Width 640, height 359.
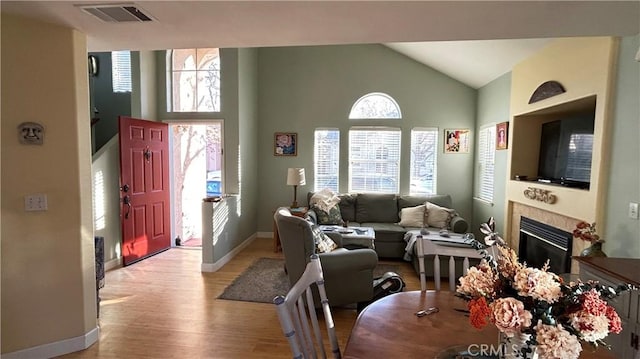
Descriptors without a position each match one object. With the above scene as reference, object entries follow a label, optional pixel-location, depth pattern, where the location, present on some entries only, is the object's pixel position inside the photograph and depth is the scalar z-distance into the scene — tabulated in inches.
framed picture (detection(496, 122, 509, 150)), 169.8
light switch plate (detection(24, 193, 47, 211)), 90.7
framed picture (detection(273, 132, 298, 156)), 233.6
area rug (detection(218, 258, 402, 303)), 137.9
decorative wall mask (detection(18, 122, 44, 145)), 89.1
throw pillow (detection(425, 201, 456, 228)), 197.8
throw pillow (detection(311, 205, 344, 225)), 203.8
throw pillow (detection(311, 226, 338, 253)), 124.4
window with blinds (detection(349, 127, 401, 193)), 229.3
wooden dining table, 48.1
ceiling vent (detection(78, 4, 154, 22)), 78.8
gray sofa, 209.1
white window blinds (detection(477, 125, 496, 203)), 194.4
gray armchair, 110.4
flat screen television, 113.2
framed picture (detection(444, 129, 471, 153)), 221.6
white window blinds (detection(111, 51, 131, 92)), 204.1
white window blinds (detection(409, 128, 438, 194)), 226.5
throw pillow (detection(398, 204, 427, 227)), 200.4
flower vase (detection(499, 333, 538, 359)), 37.0
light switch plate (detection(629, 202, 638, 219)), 91.0
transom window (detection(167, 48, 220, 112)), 208.8
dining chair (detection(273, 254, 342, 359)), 42.1
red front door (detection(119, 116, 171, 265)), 171.2
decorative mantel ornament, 128.4
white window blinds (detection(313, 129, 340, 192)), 232.7
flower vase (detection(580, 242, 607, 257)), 96.0
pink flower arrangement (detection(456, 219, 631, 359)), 34.6
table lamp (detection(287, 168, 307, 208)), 212.2
